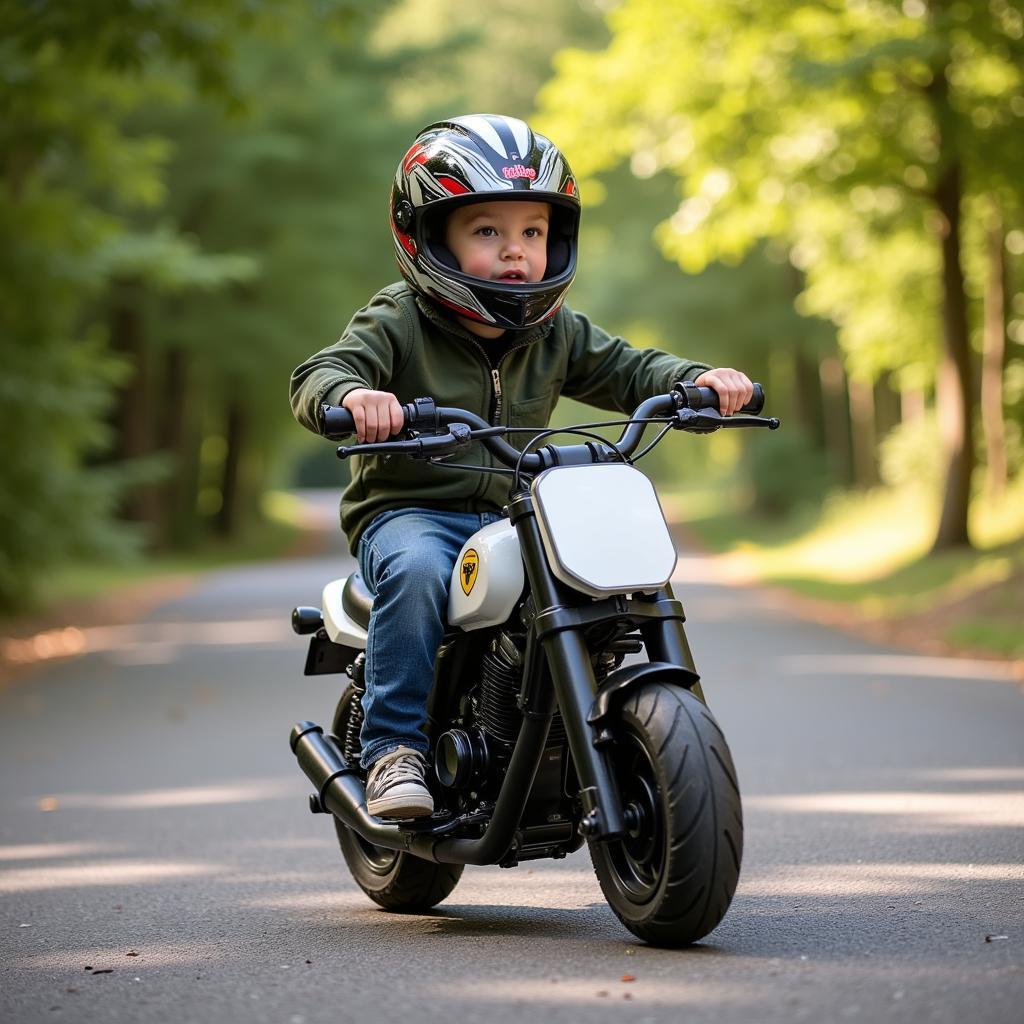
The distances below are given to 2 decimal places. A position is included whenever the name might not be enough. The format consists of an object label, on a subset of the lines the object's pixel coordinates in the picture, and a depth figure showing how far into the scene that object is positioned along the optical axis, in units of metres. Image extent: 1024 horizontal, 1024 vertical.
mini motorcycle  3.86
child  4.47
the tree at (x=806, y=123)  19.45
